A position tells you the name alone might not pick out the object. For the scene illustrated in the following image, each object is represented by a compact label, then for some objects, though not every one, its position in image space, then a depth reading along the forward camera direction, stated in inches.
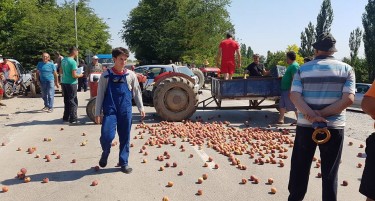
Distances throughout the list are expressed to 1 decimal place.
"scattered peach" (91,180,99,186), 210.4
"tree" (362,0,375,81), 2204.7
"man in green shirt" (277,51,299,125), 381.4
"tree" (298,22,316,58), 2915.8
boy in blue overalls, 232.1
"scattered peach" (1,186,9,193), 200.7
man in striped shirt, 154.5
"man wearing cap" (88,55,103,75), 648.4
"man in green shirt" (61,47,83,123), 412.5
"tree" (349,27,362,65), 2637.8
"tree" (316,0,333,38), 2792.8
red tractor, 427.2
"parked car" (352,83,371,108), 662.5
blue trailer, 418.0
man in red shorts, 448.8
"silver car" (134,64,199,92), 685.9
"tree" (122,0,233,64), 1679.4
